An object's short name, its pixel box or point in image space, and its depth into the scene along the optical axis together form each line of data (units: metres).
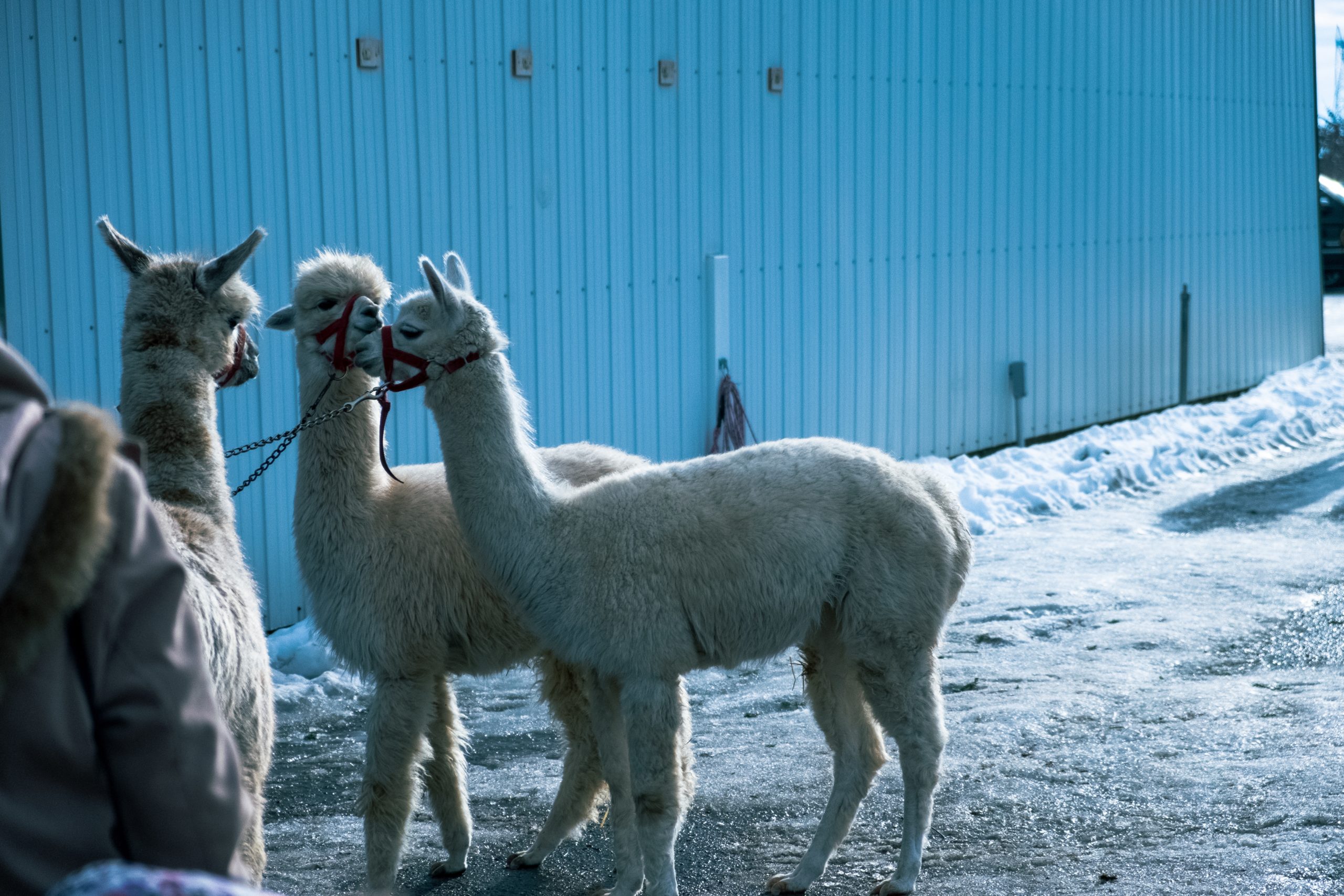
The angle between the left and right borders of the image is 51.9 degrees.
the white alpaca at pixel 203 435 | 3.16
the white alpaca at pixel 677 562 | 3.71
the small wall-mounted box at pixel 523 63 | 7.52
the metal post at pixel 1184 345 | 13.85
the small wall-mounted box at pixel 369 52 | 6.80
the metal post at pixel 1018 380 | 11.43
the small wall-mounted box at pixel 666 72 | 8.45
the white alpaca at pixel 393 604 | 3.93
